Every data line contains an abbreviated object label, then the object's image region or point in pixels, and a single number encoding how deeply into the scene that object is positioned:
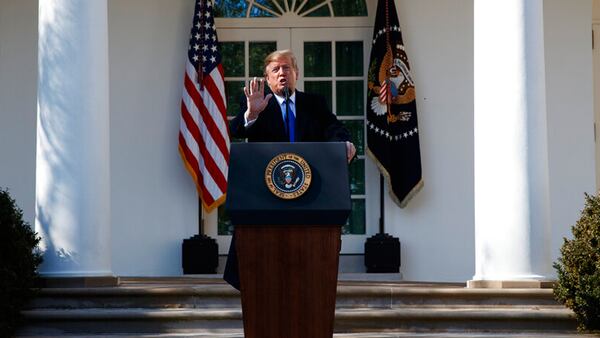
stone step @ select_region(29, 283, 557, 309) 9.84
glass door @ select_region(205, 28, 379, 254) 13.81
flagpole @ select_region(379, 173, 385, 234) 13.45
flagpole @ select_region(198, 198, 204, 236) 13.47
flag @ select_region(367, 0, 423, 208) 13.38
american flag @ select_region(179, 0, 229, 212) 13.27
